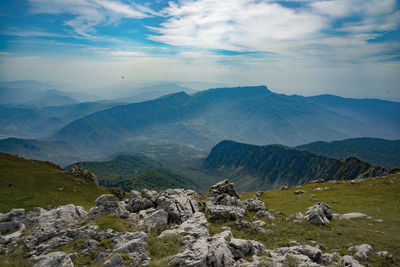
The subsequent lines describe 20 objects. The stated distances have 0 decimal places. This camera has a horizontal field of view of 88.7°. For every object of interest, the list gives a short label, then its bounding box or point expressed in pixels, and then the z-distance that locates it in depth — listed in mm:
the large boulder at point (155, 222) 29125
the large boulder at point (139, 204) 43866
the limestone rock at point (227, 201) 45922
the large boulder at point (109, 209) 37125
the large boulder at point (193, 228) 24859
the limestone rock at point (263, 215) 40812
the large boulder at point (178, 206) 33375
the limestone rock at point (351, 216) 38906
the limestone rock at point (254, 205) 46500
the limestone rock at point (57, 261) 17197
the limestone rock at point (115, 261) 17270
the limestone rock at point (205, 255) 17089
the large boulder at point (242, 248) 20812
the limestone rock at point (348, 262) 20362
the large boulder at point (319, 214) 35859
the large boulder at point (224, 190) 57991
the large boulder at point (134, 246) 18969
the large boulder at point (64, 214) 37656
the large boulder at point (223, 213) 35781
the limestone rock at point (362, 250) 22775
